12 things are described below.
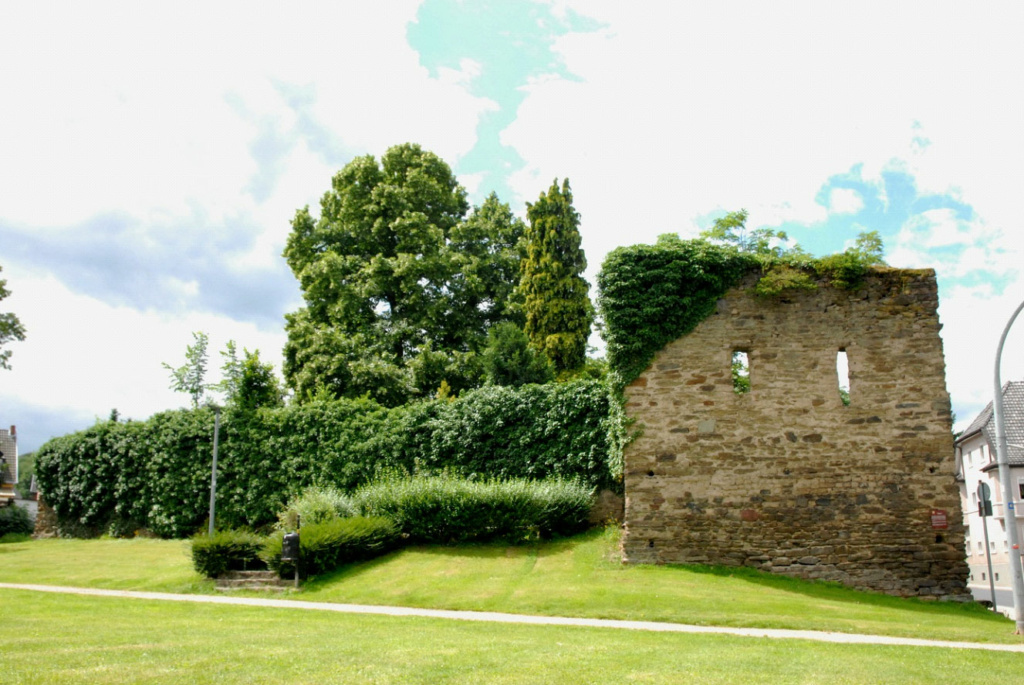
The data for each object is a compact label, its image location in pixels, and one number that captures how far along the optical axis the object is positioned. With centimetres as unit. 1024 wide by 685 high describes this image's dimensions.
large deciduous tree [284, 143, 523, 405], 2770
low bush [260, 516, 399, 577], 1492
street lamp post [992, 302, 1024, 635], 1163
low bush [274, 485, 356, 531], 1745
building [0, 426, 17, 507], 4678
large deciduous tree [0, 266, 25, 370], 2812
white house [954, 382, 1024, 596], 3853
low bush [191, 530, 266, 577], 1529
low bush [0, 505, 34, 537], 3238
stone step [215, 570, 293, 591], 1468
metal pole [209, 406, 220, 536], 2127
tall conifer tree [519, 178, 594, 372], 2595
